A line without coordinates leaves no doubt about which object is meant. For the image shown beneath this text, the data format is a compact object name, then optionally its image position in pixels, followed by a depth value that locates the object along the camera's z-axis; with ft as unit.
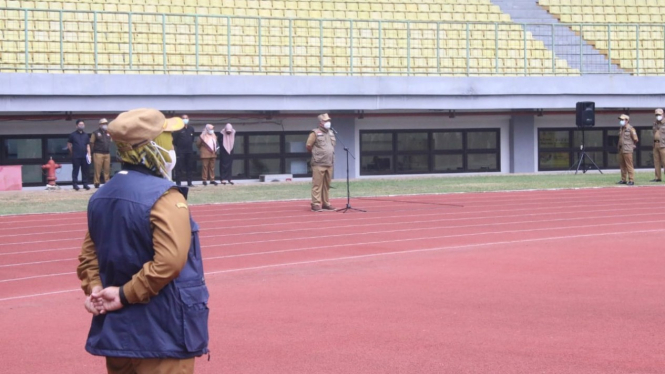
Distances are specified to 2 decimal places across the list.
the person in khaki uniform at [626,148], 75.97
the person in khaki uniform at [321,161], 57.31
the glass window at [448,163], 96.58
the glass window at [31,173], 83.05
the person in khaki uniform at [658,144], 78.23
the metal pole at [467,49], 91.45
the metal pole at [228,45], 84.48
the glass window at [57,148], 83.72
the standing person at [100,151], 77.00
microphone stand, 57.61
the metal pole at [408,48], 90.27
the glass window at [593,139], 100.48
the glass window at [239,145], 89.71
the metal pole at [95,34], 79.10
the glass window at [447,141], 96.43
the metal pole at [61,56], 79.15
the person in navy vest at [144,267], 12.42
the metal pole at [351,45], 87.86
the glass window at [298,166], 91.76
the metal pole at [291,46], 86.79
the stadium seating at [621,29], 98.94
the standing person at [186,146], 80.84
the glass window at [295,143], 91.51
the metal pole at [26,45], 77.30
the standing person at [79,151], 76.54
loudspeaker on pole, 89.51
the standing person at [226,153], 84.48
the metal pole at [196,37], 82.85
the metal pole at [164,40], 81.25
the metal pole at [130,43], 80.07
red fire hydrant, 79.97
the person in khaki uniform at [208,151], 82.12
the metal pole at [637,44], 96.12
